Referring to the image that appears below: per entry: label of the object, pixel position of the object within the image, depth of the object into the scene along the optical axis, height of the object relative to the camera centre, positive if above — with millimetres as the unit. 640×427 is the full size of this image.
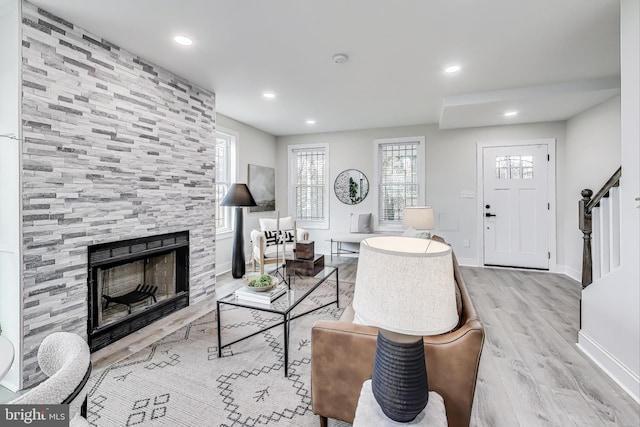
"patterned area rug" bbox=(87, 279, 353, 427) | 1696 -1129
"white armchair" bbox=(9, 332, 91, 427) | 740 -445
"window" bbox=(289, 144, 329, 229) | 6234 +590
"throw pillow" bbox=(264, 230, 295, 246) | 4718 -397
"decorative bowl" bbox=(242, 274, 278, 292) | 2363 -567
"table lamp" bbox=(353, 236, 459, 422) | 918 -303
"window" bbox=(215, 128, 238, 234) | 4824 +705
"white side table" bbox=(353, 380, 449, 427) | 1115 -774
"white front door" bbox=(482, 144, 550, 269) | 4859 +110
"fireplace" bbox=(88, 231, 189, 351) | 2502 -700
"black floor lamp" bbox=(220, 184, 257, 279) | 4219 -477
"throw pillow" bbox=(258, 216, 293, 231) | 4943 -189
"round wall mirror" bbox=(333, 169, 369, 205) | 5898 +524
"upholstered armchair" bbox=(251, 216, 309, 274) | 4426 -393
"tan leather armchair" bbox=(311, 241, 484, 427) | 1273 -691
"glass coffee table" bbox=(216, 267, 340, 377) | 2077 -692
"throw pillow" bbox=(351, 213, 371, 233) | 5742 -214
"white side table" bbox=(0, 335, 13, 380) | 895 -460
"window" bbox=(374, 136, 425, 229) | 5605 +677
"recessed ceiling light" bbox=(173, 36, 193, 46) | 2530 +1480
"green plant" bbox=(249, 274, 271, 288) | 2380 -552
